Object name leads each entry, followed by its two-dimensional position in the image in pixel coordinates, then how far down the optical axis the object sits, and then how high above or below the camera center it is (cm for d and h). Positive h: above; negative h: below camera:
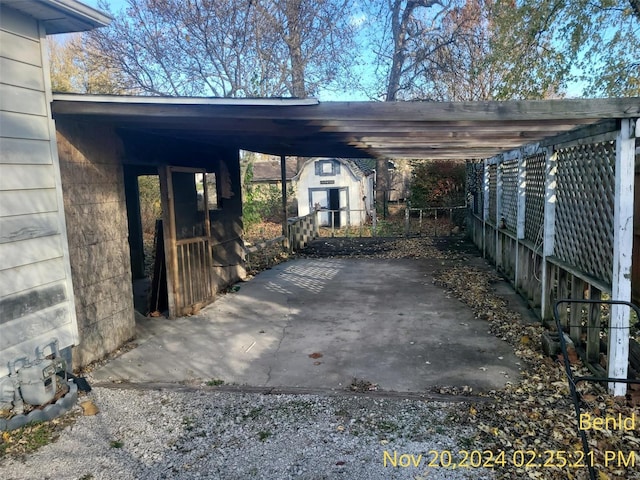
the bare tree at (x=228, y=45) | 1411 +515
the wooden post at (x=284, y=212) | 1050 -38
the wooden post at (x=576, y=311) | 425 -121
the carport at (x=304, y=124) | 351 +71
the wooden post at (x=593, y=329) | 382 -125
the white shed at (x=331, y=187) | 2105 +37
